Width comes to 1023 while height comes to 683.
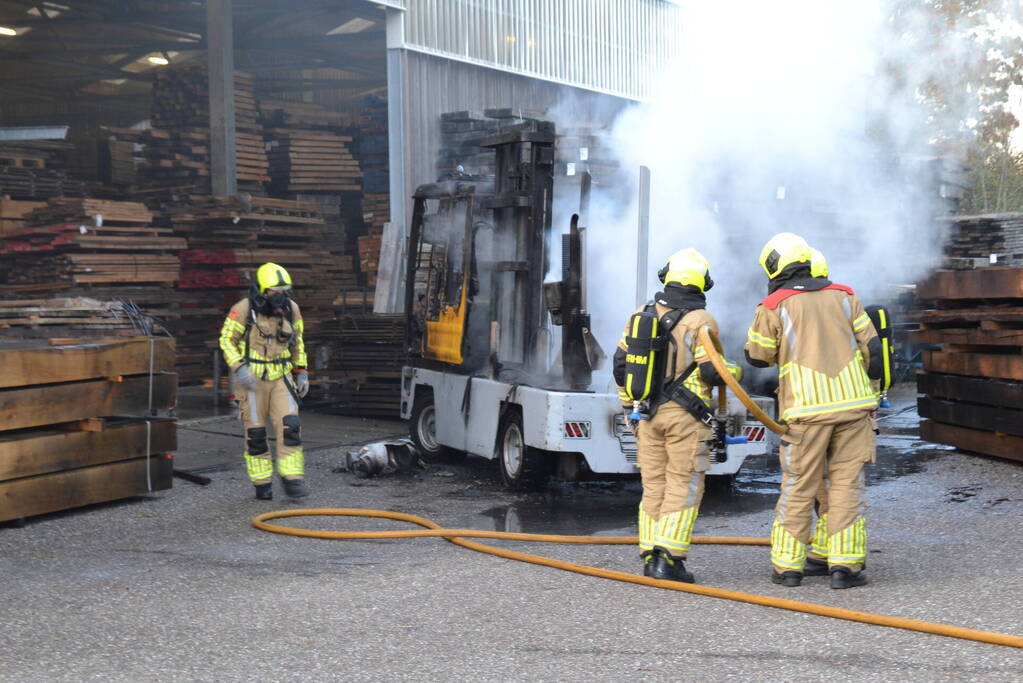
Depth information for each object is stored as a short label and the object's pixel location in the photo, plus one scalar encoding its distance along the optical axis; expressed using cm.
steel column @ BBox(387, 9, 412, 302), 1683
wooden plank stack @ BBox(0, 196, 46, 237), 1656
